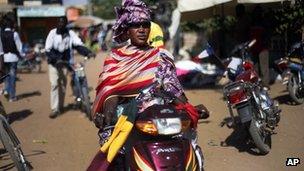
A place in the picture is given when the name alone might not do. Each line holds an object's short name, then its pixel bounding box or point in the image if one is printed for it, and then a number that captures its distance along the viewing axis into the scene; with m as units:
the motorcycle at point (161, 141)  3.48
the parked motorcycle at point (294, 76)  8.88
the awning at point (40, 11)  39.09
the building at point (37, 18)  39.19
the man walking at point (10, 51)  11.55
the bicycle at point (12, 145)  5.29
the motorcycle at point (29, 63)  20.31
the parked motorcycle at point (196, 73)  12.35
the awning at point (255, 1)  9.65
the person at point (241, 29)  13.98
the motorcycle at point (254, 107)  5.96
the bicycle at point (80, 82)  9.31
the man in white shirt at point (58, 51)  9.44
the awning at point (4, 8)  12.35
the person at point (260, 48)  11.10
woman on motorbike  4.08
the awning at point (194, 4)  10.51
